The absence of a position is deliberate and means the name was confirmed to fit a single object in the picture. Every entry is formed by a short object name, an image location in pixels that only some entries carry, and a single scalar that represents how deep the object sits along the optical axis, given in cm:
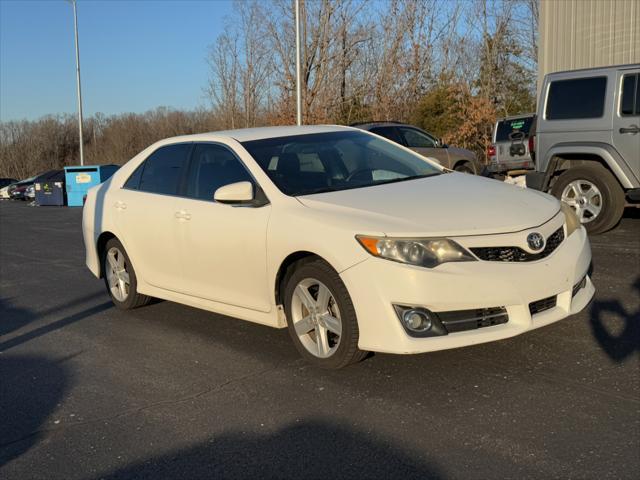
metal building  1664
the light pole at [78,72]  3691
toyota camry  417
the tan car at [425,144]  1576
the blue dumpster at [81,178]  2694
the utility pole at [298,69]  2295
